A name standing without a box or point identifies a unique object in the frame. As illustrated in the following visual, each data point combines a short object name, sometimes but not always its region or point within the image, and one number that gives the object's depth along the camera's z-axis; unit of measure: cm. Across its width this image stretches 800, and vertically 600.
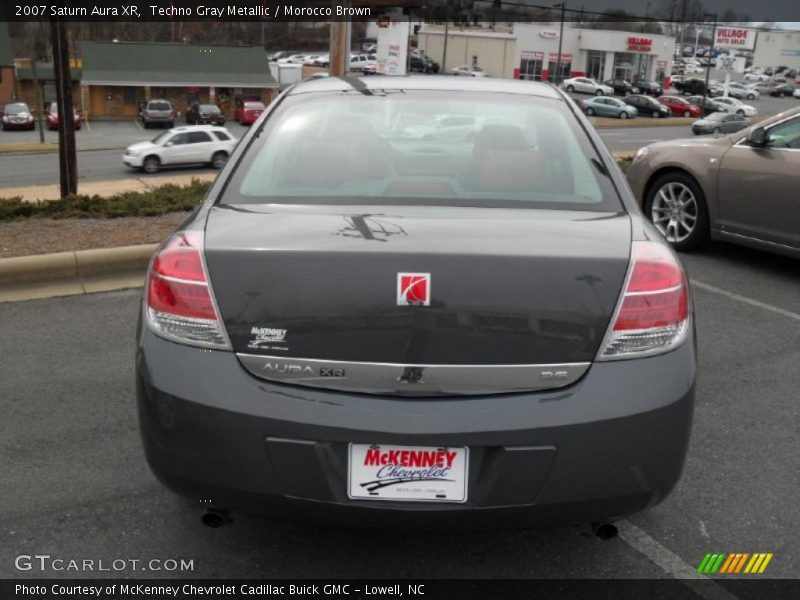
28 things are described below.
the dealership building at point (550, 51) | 8744
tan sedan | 650
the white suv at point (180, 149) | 3322
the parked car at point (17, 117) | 5319
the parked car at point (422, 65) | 8244
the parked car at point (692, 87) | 8675
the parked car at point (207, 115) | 5659
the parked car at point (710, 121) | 4768
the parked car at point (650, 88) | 8444
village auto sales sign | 8181
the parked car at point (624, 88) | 8344
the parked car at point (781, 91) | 9938
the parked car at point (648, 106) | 6456
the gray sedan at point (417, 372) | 232
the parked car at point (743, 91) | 8881
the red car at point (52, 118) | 5364
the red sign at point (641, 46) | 9300
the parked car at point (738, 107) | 6569
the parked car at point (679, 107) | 6662
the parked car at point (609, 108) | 6084
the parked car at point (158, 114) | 5616
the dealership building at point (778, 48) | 12169
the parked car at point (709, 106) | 6631
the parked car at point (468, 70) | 8310
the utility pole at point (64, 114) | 1216
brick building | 6259
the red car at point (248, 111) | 5859
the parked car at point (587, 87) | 7894
